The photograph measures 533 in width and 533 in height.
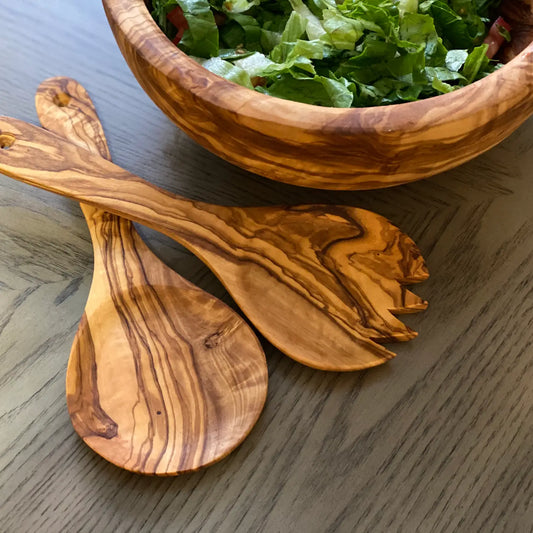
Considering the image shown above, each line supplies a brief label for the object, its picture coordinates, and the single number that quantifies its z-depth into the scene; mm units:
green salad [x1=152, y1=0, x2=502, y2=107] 610
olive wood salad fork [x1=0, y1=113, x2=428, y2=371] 596
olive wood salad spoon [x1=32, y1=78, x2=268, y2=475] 544
